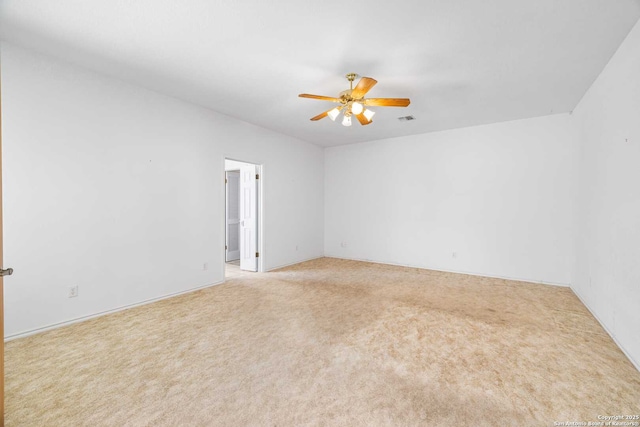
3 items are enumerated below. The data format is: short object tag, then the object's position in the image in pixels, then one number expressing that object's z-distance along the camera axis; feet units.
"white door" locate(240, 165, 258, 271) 18.02
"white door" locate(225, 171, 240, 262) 21.57
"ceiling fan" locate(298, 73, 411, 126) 9.51
